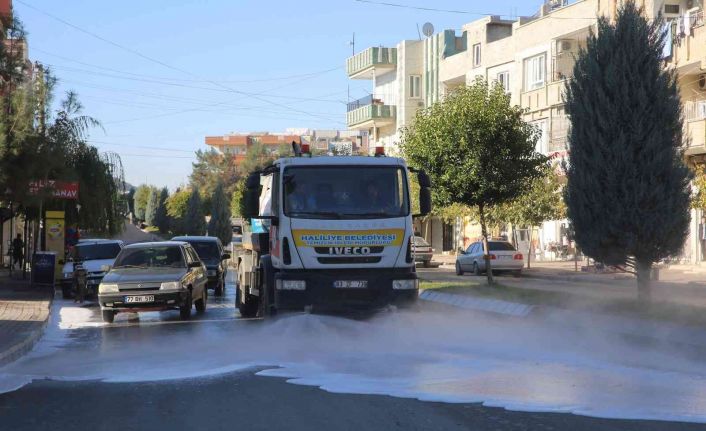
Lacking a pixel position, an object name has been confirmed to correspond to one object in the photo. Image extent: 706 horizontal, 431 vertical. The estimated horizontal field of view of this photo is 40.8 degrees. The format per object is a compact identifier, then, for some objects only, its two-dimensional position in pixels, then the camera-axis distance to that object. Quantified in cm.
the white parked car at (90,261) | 2711
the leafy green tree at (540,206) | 4247
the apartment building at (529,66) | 3600
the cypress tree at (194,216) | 10138
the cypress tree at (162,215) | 12081
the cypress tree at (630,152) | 1672
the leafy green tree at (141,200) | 16150
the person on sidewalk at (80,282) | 2555
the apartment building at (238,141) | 15789
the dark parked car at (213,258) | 2895
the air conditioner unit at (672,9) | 3978
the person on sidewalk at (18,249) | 4444
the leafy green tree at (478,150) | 2497
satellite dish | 6750
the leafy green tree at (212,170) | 12162
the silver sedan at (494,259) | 3975
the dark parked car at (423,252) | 4788
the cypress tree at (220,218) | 9200
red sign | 2725
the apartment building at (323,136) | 13288
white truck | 1520
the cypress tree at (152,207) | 13688
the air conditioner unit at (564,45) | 4656
